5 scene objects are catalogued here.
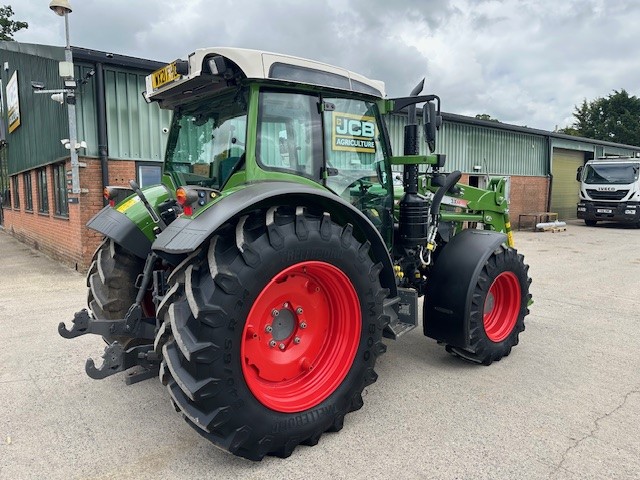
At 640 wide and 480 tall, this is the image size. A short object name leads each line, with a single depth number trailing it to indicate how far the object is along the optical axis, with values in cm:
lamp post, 755
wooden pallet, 1708
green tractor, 258
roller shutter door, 2094
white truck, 1742
